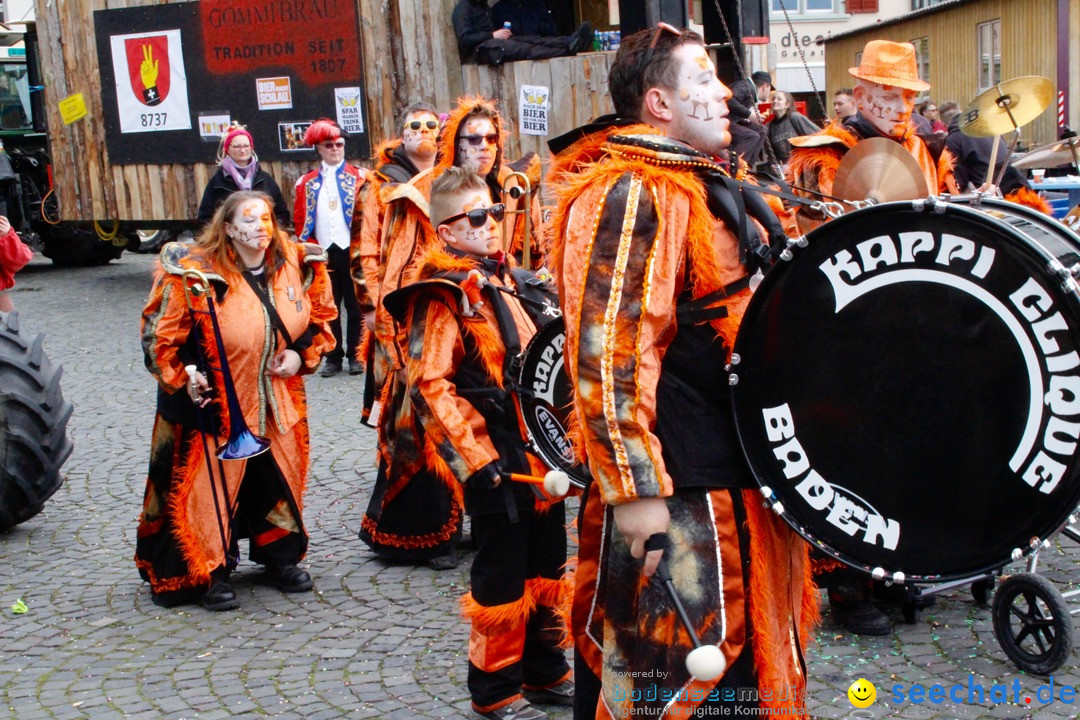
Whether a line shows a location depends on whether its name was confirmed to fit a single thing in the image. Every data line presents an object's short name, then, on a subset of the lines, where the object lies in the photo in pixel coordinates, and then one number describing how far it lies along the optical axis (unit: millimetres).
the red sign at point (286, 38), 12352
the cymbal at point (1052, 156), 5201
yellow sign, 14836
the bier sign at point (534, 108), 11320
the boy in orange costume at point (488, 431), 4027
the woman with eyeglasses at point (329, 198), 9828
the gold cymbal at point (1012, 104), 4039
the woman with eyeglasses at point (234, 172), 10203
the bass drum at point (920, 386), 2412
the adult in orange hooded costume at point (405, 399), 5578
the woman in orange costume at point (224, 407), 5195
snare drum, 3867
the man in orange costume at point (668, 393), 2648
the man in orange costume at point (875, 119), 4875
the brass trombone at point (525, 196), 5105
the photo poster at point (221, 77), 12469
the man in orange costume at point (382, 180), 6418
